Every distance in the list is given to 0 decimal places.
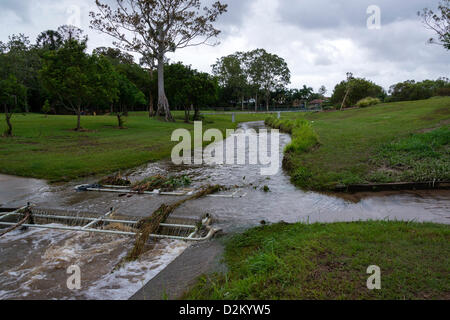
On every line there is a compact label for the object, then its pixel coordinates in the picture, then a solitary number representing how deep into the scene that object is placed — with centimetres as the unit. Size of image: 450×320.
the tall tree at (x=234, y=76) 7625
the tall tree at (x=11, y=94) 1733
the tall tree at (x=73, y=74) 2058
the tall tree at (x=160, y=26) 3206
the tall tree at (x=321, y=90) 9656
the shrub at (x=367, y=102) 3732
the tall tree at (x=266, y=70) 7388
